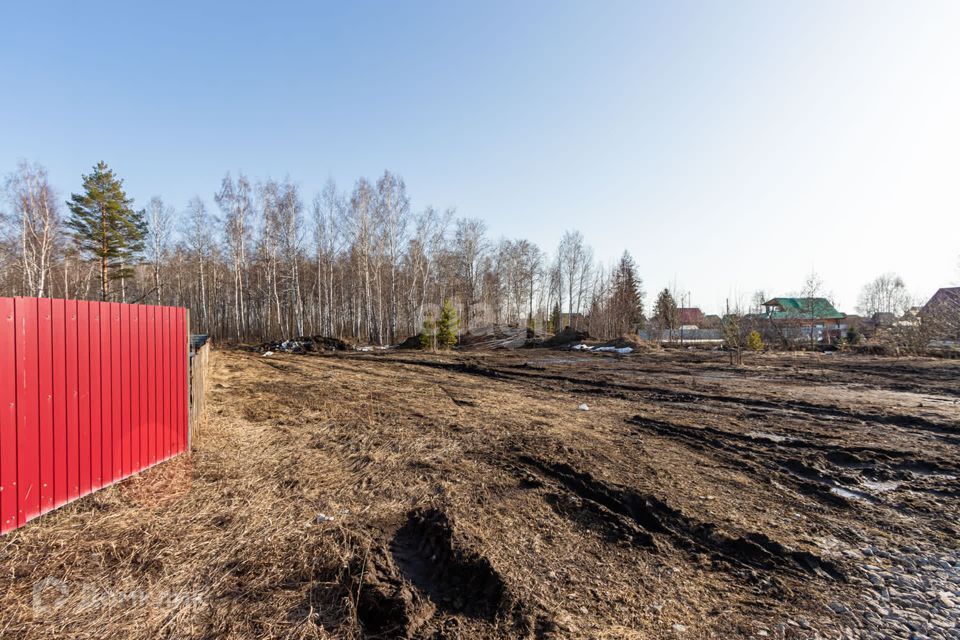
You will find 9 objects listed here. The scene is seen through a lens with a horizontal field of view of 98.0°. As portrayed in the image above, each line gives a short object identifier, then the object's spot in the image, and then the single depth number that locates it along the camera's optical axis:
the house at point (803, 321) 30.50
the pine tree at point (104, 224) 27.94
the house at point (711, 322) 52.30
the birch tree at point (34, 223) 22.98
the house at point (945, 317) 22.09
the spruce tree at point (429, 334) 26.83
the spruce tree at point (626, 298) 44.59
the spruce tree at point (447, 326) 26.73
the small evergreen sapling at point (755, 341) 25.90
